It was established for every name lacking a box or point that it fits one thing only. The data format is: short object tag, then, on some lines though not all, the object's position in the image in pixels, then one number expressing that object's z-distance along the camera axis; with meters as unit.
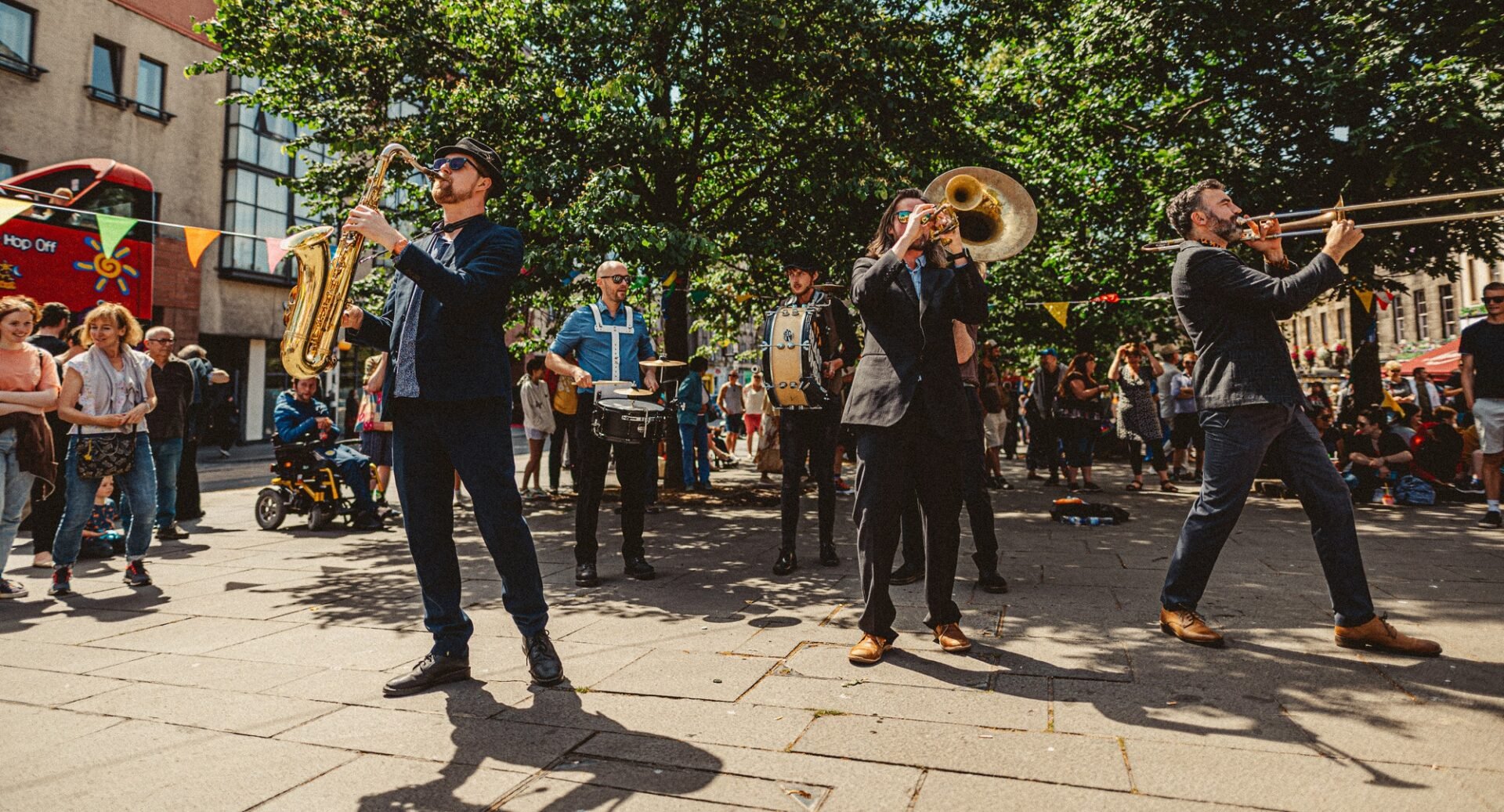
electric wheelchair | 8.66
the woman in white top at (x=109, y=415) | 5.66
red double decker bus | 9.80
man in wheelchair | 8.79
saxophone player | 3.45
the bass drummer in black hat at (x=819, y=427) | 5.87
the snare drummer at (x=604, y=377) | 5.58
